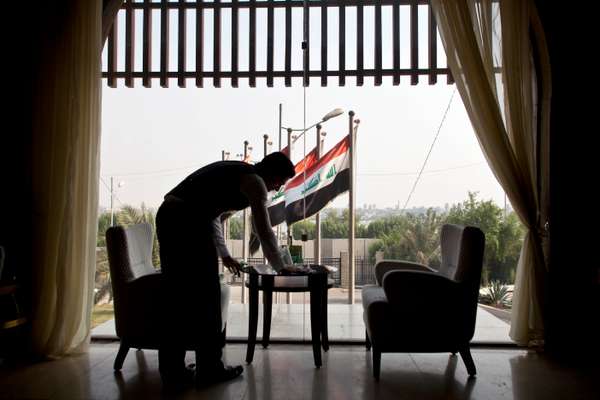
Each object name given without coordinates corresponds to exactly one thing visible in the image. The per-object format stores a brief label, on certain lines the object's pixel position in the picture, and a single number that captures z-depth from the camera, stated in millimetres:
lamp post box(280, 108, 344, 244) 3906
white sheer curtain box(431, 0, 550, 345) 2961
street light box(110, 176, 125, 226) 4085
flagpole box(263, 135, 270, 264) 4578
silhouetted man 2215
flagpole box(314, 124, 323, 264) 4363
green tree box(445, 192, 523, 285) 5562
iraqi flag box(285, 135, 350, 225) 4742
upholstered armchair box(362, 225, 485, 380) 2428
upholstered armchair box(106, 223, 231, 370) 2463
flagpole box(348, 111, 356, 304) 4355
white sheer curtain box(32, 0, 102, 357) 2877
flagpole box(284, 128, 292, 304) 4277
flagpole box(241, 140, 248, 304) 4926
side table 2627
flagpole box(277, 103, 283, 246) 4059
